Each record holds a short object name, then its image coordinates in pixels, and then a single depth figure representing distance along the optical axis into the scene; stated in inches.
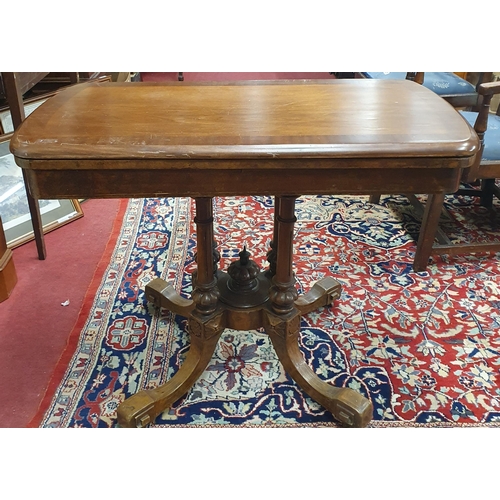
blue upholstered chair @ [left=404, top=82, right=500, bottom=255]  70.5
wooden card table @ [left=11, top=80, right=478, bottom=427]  39.9
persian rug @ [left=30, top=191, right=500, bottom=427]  58.8
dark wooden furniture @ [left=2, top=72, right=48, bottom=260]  73.0
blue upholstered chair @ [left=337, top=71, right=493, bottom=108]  101.7
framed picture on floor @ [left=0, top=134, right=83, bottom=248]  86.7
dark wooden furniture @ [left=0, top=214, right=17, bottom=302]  75.2
